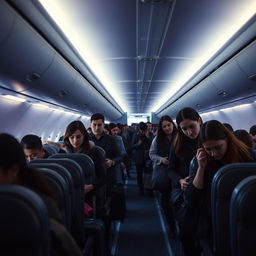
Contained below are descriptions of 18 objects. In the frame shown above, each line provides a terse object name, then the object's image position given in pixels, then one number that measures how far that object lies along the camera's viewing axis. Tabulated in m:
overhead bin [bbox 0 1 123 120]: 3.37
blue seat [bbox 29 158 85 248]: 2.84
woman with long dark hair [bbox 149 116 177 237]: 4.81
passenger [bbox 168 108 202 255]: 3.62
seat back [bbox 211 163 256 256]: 2.22
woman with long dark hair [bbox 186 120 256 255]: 2.67
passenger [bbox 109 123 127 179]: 9.04
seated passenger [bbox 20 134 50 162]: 3.47
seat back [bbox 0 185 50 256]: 1.26
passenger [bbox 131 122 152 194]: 8.82
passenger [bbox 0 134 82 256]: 1.44
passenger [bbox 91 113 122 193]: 5.06
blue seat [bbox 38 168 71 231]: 2.24
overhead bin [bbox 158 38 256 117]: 5.26
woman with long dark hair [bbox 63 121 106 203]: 4.02
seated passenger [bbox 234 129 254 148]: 4.83
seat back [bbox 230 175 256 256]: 1.75
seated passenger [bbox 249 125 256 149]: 6.61
